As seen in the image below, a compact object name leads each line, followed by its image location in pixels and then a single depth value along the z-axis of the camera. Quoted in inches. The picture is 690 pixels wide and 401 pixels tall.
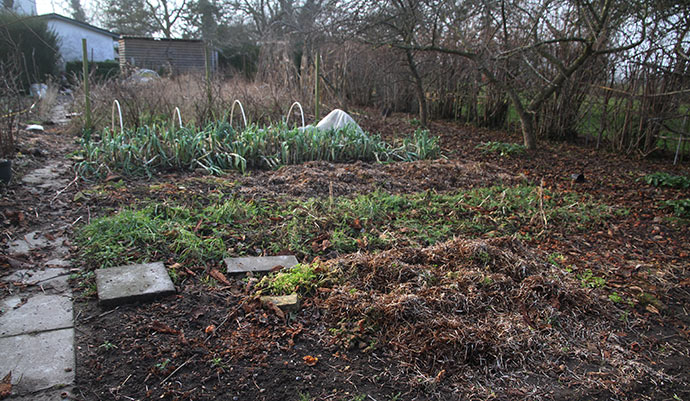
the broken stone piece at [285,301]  89.0
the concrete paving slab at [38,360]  67.6
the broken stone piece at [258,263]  104.8
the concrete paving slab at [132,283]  89.0
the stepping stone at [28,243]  112.7
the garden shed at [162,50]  797.2
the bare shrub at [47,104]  344.2
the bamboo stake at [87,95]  261.4
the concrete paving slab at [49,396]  64.6
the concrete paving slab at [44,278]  96.6
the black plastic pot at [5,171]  154.0
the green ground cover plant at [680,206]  158.6
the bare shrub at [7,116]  189.9
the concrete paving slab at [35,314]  81.1
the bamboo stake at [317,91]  289.6
